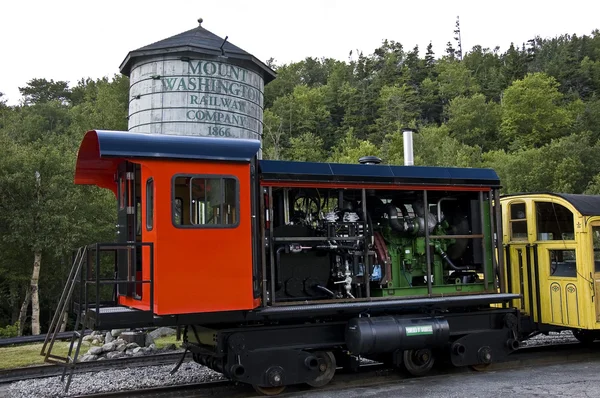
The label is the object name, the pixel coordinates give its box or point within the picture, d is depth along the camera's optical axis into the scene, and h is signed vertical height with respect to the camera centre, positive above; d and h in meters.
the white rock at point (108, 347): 10.93 -2.08
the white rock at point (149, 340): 11.89 -2.15
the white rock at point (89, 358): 10.21 -2.16
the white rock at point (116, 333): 12.51 -2.05
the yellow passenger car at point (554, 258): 9.01 -0.41
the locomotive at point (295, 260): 6.68 -0.26
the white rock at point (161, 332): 13.39 -2.25
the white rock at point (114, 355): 10.56 -2.18
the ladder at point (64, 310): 6.81 -0.85
